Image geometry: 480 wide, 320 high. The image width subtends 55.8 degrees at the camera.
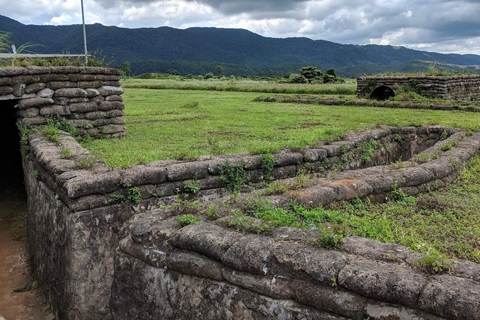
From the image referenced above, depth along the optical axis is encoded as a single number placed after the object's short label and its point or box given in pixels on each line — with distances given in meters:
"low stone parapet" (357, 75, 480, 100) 18.48
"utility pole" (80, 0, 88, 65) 9.99
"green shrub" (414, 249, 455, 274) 3.07
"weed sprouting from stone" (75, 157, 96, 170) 5.89
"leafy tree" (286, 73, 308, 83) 38.48
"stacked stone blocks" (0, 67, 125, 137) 8.48
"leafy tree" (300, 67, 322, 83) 40.16
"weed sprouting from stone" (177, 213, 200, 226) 4.37
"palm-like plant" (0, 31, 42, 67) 10.11
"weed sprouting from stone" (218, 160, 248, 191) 6.40
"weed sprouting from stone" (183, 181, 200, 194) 6.04
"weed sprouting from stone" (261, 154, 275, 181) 6.77
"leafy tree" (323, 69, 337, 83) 38.16
